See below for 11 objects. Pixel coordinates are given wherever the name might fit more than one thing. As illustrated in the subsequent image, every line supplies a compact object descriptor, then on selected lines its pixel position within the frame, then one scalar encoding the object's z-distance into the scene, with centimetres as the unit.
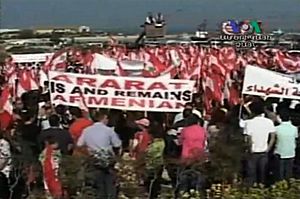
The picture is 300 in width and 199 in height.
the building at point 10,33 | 8500
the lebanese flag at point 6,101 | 1415
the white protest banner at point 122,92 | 1351
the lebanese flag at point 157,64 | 2213
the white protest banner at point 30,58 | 2667
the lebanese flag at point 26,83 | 1844
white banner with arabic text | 1505
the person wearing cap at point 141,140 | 1201
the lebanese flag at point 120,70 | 2086
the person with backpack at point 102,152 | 1168
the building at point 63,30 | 8738
